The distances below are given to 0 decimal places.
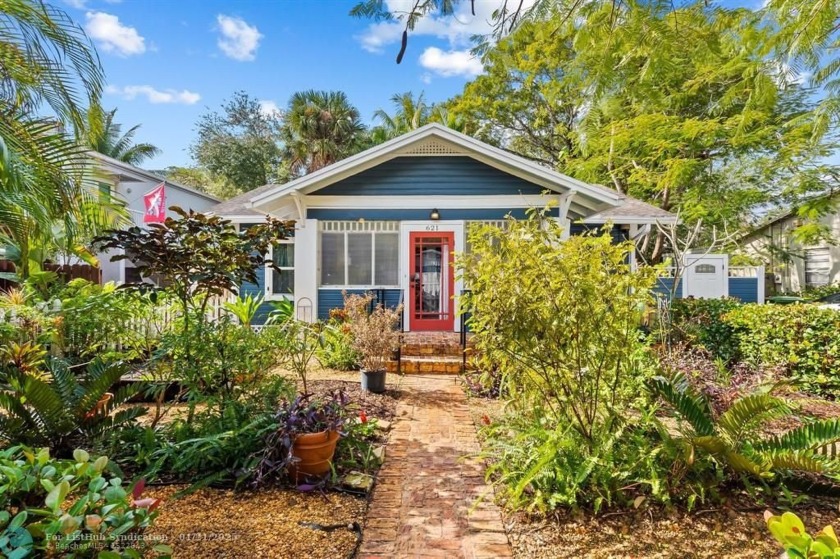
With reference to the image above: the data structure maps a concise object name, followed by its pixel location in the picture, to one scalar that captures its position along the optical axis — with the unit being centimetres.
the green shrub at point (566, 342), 290
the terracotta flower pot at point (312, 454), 326
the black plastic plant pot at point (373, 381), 593
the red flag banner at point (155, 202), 1415
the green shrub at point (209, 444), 322
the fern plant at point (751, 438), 275
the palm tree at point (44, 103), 345
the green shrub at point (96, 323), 545
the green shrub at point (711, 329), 660
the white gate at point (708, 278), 1016
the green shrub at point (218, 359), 366
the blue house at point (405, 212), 891
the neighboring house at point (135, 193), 1518
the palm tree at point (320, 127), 2166
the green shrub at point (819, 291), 1362
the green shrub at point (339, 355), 730
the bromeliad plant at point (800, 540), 140
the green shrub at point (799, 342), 533
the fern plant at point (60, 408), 317
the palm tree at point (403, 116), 2278
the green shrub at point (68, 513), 156
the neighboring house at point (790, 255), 1491
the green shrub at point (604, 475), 279
